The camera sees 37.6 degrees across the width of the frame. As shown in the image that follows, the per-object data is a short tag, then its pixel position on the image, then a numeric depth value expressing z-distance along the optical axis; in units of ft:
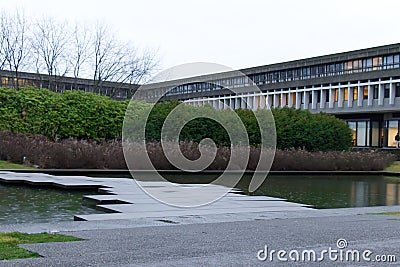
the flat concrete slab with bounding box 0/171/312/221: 41.27
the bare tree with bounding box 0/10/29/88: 152.15
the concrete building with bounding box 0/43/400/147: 165.27
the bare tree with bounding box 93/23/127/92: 165.58
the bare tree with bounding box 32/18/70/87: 157.89
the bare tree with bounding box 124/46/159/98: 170.19
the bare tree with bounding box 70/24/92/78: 165.17
